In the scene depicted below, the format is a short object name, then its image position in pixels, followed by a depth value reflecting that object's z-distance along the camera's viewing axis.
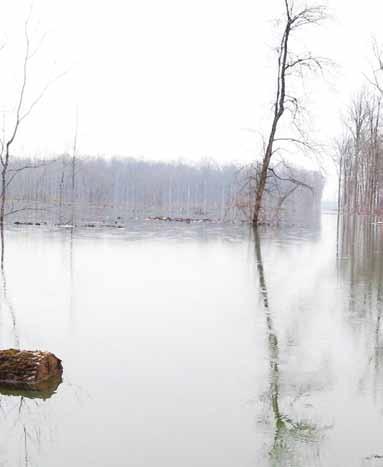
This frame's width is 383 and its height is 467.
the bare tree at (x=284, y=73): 21.23
